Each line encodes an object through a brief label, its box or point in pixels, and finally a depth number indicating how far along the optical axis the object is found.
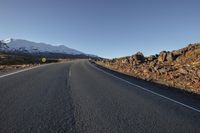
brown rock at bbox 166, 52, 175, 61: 15.07
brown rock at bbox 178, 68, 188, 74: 10.43
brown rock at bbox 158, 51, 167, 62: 15.81
